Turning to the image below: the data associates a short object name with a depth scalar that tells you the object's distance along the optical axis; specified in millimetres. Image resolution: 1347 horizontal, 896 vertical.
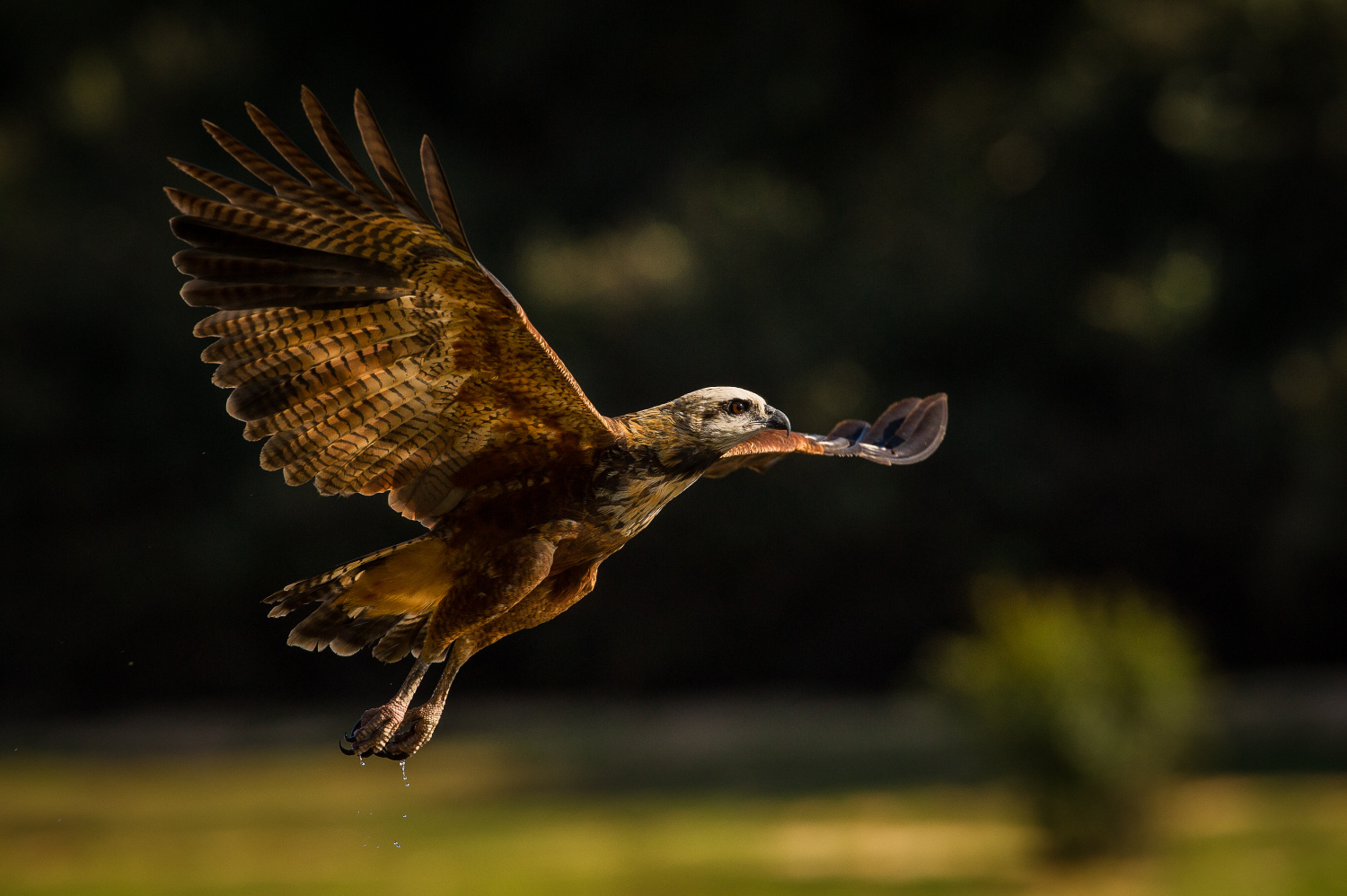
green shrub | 24562
